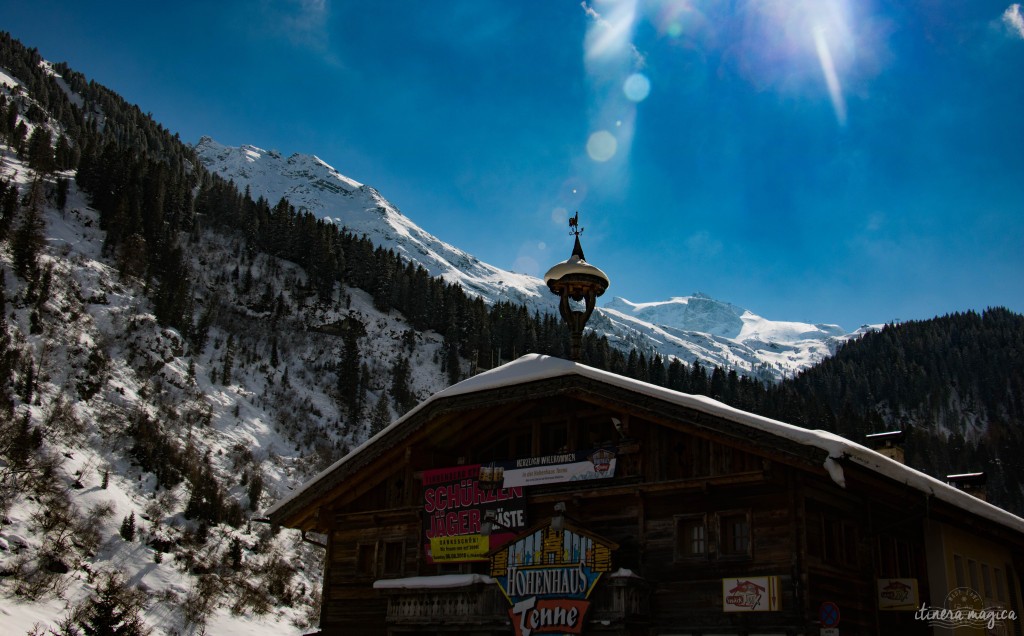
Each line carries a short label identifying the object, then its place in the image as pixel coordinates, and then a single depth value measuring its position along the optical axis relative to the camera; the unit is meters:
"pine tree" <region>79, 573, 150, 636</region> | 16.39
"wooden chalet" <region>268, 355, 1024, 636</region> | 15.62
